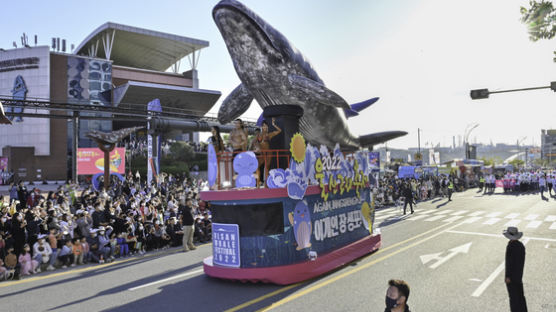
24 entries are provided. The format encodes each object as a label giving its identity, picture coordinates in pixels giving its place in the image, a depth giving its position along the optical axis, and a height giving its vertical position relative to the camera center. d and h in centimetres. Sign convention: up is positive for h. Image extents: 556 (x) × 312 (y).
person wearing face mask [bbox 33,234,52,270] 1012 -205
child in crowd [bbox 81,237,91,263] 1120 -230
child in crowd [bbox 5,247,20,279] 938 -220
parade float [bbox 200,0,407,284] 841 -23
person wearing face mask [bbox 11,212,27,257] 1036 -155
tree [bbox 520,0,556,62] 573 +239
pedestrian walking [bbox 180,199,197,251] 1216 -178
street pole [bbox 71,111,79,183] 2902 +313
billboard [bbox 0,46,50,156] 4297 +1059
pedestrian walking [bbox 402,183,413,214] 2061 -152
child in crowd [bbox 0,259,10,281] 923 -241
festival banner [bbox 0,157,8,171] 4159 +190
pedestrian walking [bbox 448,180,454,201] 2859 -163
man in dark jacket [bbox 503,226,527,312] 589 -178
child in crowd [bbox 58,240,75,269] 1073 -232
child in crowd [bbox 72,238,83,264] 1095 -223
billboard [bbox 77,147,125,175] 2245 +101
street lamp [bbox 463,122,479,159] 5803 +307
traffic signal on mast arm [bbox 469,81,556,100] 1170 +243
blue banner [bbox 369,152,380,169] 3038 +95
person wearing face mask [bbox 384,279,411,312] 391 -138
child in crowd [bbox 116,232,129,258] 1221 -230
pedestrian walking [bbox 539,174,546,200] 2911 -145
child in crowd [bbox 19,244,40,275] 973 -229
